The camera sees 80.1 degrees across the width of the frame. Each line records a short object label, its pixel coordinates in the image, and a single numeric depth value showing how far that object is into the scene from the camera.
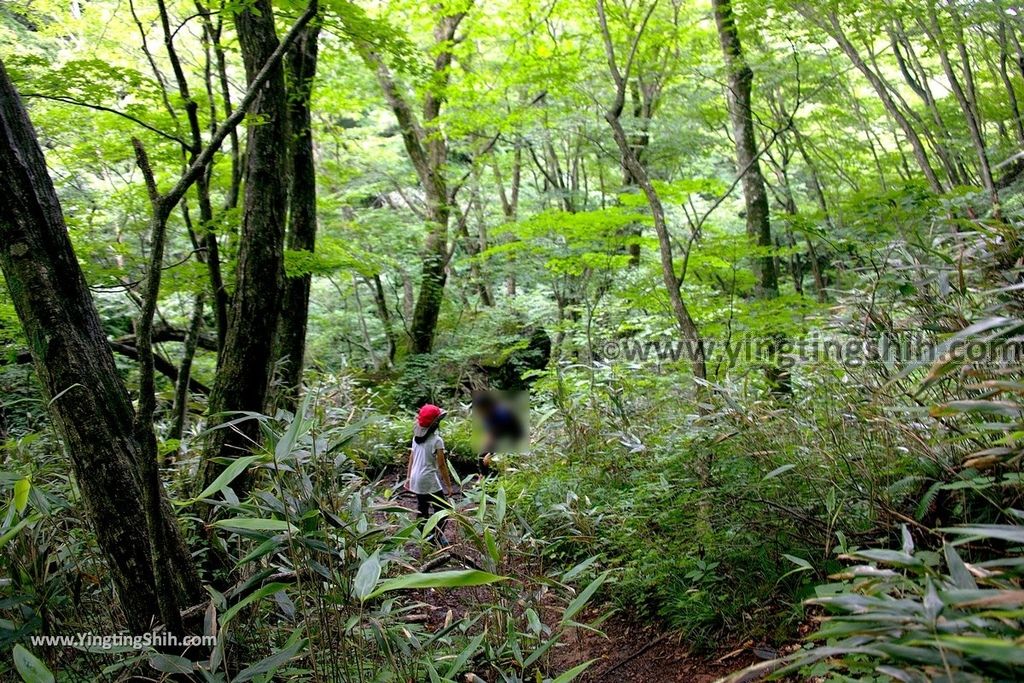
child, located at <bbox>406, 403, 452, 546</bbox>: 5.61
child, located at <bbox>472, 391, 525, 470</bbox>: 6.76
